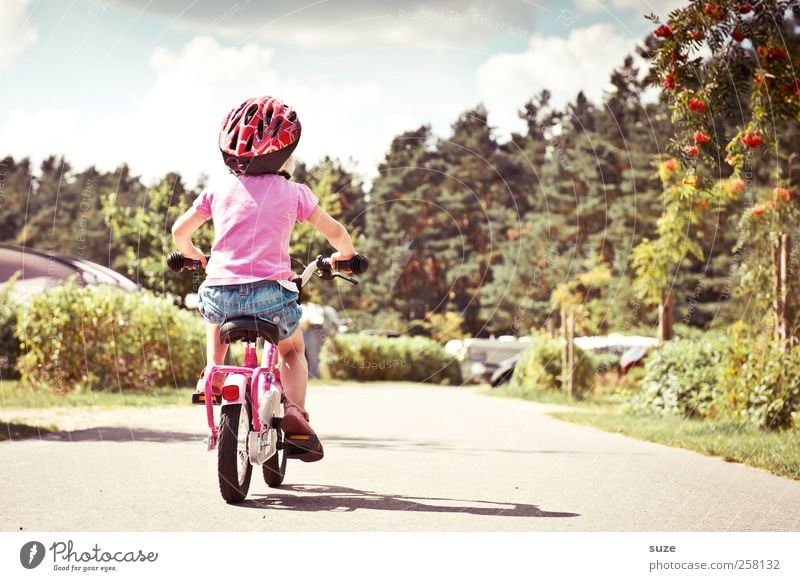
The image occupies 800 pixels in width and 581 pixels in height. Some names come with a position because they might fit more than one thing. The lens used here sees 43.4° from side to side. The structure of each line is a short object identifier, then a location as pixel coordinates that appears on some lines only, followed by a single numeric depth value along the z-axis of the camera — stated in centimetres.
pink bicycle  454
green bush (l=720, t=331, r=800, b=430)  847
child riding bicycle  469
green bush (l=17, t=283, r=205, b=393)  1255
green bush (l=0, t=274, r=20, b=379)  1363
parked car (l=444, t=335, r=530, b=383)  2714
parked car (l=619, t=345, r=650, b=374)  2319
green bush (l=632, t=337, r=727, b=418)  1062
